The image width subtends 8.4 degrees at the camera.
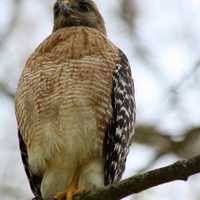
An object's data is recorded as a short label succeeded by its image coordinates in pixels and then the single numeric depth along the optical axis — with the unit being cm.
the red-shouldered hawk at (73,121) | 1243
